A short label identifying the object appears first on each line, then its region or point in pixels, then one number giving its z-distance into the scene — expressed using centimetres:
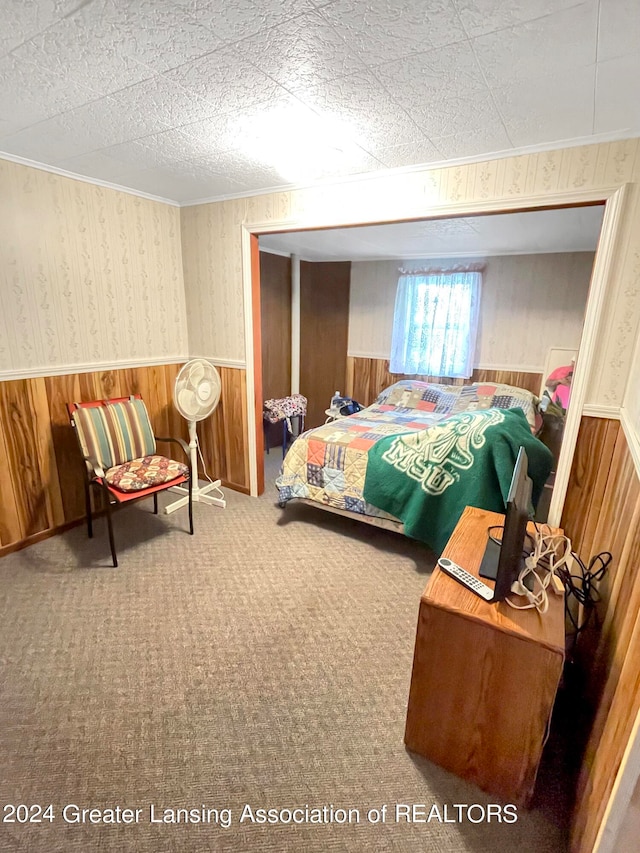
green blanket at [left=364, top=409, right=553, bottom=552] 232
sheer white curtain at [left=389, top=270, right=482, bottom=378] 453
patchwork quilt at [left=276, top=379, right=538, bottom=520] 284
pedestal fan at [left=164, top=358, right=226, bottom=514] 306
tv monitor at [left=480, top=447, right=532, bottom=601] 118
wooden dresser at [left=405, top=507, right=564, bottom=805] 122
